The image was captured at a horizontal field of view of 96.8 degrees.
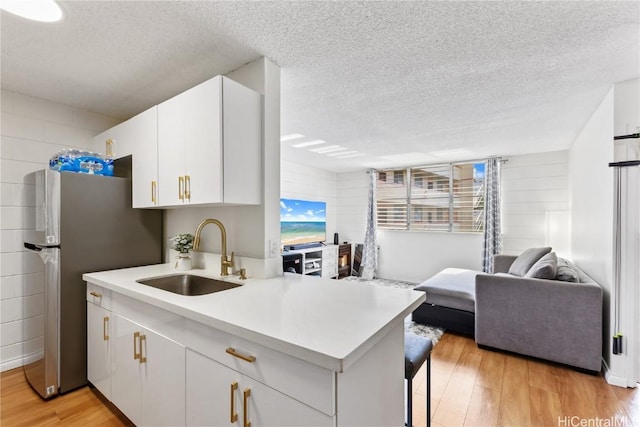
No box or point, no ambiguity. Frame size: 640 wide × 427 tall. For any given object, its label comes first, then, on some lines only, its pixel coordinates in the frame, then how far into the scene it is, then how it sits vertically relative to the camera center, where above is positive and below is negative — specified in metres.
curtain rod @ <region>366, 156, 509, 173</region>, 4.62 +0.85
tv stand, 4.79 -0.89
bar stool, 1.38 -0.75
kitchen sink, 1.91 -0.51
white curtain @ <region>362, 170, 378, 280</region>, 5.82 -0.54
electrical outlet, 1.88 -0.25
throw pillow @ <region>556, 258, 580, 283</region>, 2.51 -0.58
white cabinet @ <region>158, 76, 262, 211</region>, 1.63 +0.40
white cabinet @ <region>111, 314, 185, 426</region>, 1.34 -0.87
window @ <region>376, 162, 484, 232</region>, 4.94 +0.23
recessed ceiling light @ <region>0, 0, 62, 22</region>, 1.36 +0.99
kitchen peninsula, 0.91 -0.56
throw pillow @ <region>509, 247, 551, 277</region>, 3.26 -0.60
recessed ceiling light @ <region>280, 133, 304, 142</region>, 3.51 +0.93
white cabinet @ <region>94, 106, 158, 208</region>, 2.01 +0.45
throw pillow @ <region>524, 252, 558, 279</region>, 2.55 -0.54
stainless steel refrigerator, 1.91 -0.32
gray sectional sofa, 2.28 -0.93
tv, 4.76 -0.22
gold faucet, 1.91 -0.31
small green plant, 2.13 -0.25
